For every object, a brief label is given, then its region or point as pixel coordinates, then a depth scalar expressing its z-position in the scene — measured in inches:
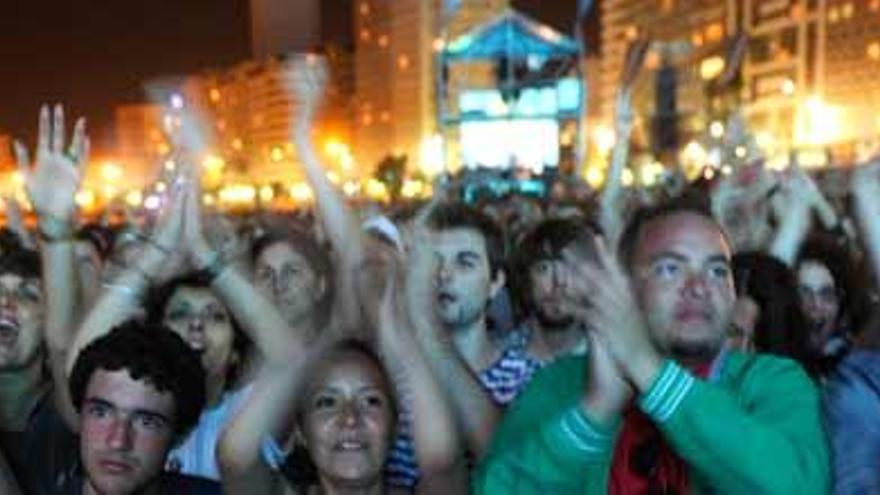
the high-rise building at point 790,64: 3526.1
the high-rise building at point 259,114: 4874.5
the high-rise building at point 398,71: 4670.3
